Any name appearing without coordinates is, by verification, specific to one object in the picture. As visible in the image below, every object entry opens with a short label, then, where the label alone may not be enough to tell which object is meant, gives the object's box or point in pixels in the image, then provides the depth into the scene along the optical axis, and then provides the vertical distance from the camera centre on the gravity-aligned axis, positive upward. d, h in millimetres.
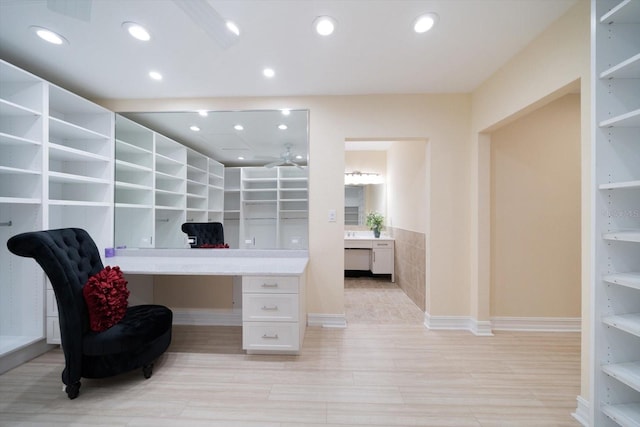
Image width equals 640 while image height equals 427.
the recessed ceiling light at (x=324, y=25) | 1682 +1277
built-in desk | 2062 -732
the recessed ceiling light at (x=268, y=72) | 2271 +1275
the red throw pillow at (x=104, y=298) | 1654 -569
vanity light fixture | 4977 +709
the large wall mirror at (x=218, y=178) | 2775 +388
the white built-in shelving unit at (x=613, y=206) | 1210 +48
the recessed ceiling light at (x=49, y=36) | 1788 +1275
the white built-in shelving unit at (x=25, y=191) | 2028 +170
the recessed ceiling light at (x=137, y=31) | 1734 +1271
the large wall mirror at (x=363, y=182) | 4988 +629
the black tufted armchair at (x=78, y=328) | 1536 -771
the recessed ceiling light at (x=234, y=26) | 1700 +1268
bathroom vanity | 4465 -673
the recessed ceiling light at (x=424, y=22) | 1658 +1283
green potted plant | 4660 -143
